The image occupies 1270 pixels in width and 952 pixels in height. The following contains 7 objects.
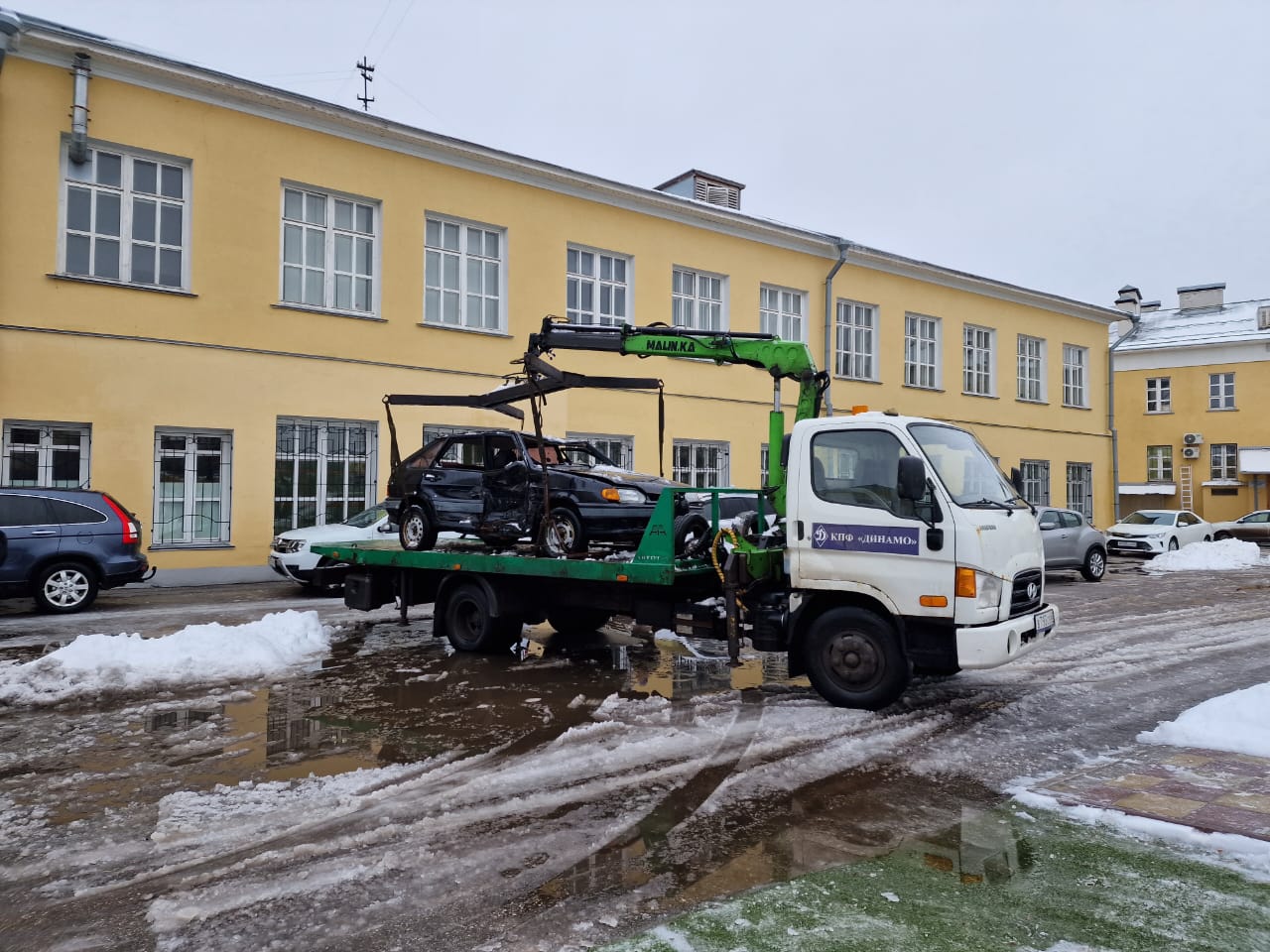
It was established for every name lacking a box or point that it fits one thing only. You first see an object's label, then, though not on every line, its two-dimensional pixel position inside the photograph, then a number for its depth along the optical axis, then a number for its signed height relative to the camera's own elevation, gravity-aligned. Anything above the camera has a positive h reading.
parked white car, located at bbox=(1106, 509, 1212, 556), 23.16 -0.75
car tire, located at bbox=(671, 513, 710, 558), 7.61 -0.31
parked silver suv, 17.19 -0.79
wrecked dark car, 8.88 +0.04
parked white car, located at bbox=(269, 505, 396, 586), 13.52 -0.65
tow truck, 6.32 -0.51
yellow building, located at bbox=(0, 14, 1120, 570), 13.59 +3.88
